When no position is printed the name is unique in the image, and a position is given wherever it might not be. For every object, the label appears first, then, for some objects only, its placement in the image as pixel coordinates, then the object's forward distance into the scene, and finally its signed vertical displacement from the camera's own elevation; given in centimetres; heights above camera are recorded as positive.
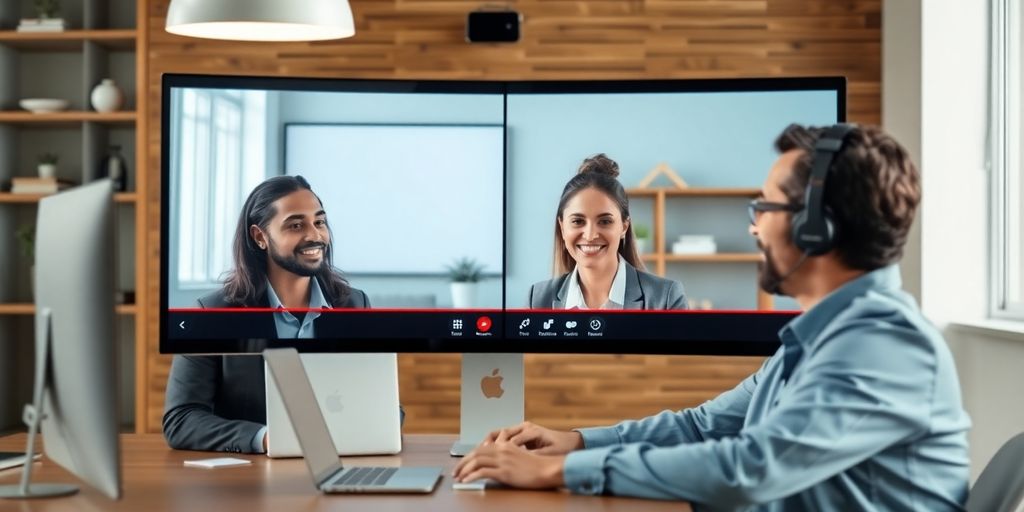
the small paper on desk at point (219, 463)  208 -37
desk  169 -36
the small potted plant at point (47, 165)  579 +42
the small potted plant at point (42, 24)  566 +108
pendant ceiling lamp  245 +49
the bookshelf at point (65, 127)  568 +62
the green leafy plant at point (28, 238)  588 +7
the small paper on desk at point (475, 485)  182 -35
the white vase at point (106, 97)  561 +73
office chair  162 -32
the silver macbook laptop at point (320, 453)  180 -31
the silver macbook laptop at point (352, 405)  218 -28
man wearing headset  157 -18
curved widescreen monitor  221 +7
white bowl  565 +70
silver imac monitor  154 -12
